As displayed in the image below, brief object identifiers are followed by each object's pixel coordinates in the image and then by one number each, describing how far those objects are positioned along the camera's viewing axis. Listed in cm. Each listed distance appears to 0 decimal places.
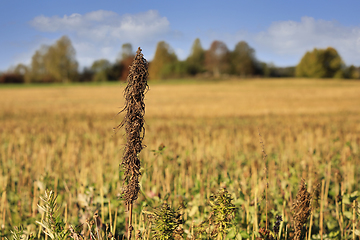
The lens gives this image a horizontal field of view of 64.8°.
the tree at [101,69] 9469
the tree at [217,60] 9356
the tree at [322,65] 9469
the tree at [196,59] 9281
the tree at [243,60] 9403
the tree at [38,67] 10055
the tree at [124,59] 10092
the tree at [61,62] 10121
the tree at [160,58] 10354
